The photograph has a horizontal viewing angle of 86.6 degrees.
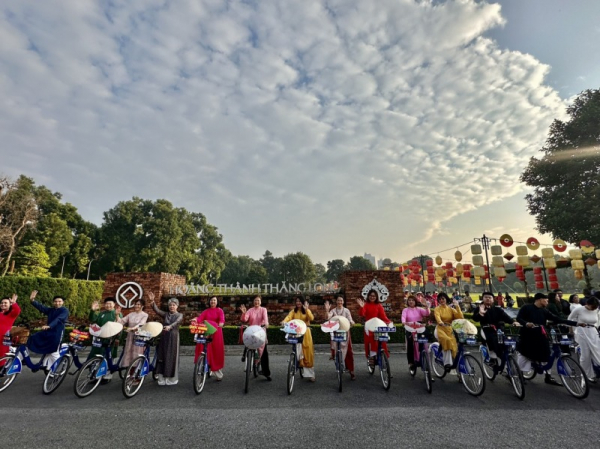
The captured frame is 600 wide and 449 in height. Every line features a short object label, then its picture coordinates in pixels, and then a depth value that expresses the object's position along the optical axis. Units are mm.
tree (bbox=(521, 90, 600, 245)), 21328
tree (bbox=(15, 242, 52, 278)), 29998
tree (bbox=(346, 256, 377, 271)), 79375
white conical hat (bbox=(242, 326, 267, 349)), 6277
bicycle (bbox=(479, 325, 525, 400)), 5582
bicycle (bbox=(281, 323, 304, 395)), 6118
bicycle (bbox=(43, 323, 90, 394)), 6098
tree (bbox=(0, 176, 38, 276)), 27906
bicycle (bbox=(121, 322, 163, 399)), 5823
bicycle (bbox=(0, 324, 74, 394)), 6160
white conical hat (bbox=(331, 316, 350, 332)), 6766
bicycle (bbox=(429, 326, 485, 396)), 5805
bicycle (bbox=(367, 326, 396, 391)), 6184
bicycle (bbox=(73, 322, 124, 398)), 5891
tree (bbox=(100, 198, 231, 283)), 38500
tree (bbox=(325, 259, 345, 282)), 84875
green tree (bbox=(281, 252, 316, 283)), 57594
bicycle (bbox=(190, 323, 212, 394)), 6074
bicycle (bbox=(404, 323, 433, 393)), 6113
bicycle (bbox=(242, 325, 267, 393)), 6273
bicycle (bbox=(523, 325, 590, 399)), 5617
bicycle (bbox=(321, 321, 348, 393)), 6359
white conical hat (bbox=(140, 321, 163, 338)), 6274
